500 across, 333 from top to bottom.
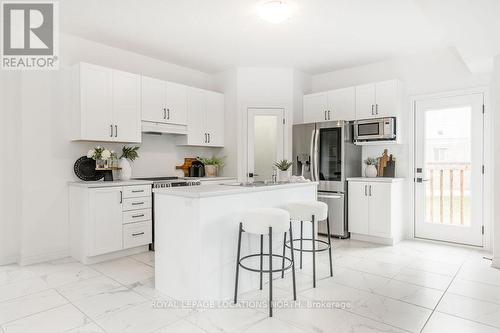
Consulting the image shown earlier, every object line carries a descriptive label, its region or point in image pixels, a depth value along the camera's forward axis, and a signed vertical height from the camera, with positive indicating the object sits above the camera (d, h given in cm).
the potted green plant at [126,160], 421 +5
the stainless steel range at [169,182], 429 -26
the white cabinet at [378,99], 470 +95
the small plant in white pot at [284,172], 359 -10
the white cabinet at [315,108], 535 +93
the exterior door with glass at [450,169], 434 -8
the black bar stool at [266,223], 252 -47
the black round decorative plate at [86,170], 408 -8
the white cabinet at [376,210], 458 -68
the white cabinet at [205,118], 510 +74
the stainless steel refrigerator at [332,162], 491 +2
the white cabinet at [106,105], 386 +74
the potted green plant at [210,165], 537 -3
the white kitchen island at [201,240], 258 -65
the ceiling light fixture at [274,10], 321 +154
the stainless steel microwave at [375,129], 465 +50
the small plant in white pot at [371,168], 500 -7
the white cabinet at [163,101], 451 +90
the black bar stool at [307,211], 311 -46
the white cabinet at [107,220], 370 -68
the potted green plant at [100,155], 400 +10
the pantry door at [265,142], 543 +36
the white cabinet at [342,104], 506 +95
